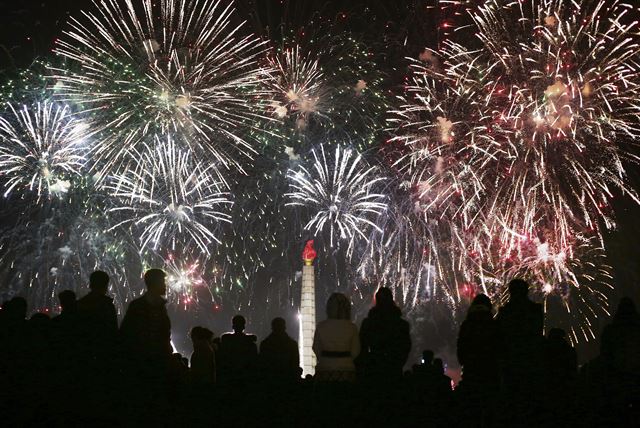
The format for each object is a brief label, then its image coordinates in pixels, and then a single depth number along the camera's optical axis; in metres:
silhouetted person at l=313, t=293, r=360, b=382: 10.31
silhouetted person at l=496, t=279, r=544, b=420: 9.41
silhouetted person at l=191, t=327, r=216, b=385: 11.43
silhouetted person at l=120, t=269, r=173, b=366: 9.66
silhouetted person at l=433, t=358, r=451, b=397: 10.11
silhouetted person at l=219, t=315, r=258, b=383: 11.52
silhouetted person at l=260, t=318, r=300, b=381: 11.62
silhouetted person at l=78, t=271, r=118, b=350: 9.62
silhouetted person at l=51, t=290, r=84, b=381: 9.52
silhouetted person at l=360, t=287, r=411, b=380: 10.43
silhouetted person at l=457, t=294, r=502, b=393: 10.31
